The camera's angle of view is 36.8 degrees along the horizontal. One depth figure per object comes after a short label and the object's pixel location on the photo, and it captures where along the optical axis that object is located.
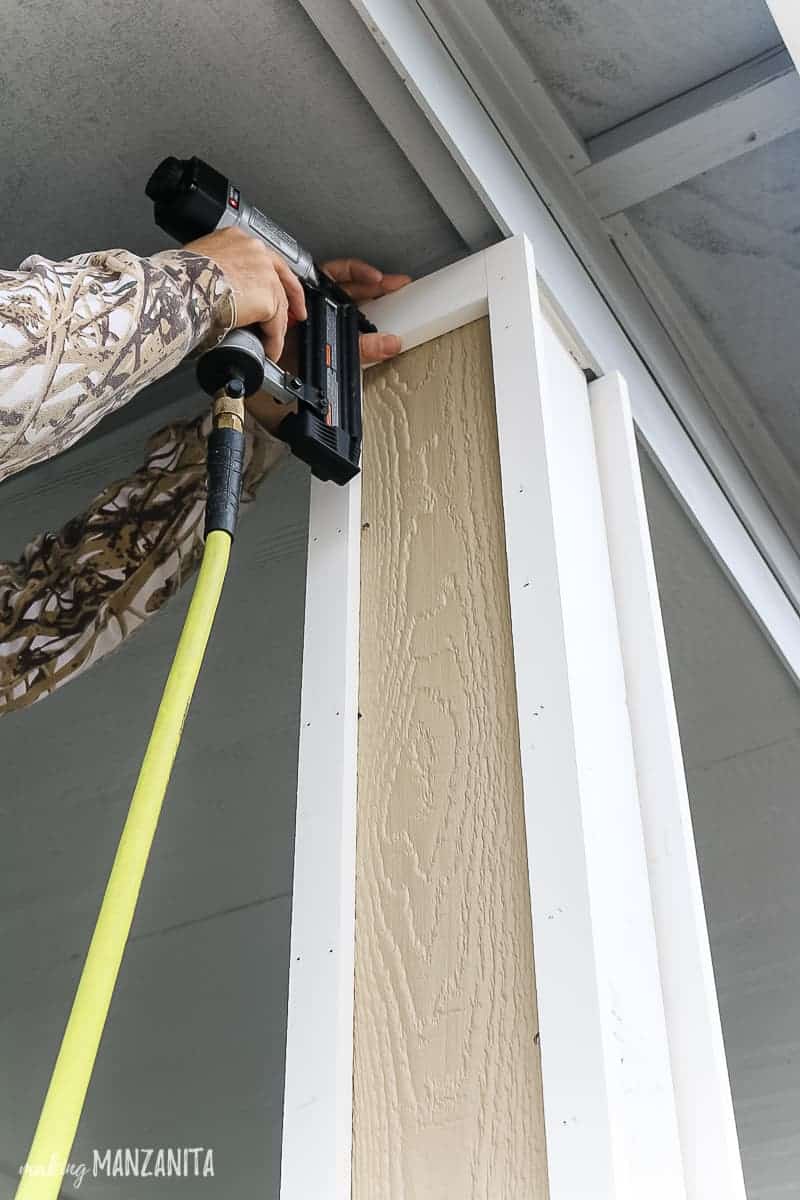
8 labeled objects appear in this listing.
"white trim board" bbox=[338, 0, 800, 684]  1.13
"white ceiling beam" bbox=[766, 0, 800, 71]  1.03
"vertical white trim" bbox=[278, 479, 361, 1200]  0.82
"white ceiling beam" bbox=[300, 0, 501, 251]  1.08
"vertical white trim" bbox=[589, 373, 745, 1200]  0.86
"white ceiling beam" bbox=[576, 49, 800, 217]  1.24
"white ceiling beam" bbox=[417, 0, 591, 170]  1.19
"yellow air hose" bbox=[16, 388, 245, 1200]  0.63
